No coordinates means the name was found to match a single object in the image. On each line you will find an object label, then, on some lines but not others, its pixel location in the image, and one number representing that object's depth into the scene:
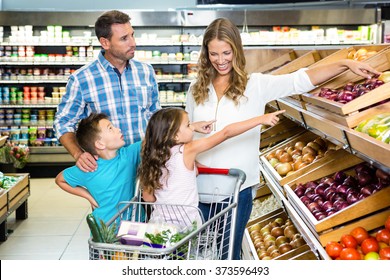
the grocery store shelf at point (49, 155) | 8.92
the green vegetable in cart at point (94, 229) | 2.07
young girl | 2.62
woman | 2.91
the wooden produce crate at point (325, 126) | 2.80
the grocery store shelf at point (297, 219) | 2.90
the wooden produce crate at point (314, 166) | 3.70
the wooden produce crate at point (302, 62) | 4.70
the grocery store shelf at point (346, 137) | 2.25
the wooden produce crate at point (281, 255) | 3.74
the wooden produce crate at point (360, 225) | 2.81
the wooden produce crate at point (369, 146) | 2.18
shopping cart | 2.04
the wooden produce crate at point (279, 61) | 5.40
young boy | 2.79
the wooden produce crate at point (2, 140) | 6.07
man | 3.16
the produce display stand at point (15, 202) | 5.64
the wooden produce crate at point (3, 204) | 5.55
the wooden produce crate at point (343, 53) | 3.85
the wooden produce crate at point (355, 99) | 2.80
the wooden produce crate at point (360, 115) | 2.75
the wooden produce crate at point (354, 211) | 2.80
